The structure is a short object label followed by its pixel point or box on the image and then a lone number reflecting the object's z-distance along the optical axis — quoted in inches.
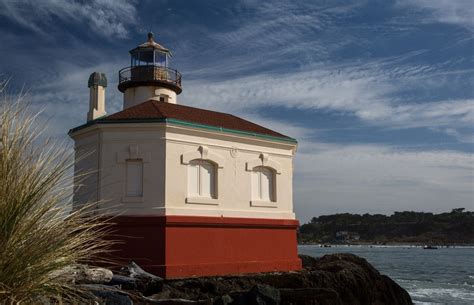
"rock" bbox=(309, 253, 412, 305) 644.1
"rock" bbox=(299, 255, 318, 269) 797.2
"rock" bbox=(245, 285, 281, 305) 507.2
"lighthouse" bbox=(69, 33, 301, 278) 594.5
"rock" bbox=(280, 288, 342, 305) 563.5
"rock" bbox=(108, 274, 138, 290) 512.3
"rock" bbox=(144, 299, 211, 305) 484.1
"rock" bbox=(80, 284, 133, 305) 383.6
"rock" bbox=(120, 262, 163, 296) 526.6
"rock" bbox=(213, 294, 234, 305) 509.7
